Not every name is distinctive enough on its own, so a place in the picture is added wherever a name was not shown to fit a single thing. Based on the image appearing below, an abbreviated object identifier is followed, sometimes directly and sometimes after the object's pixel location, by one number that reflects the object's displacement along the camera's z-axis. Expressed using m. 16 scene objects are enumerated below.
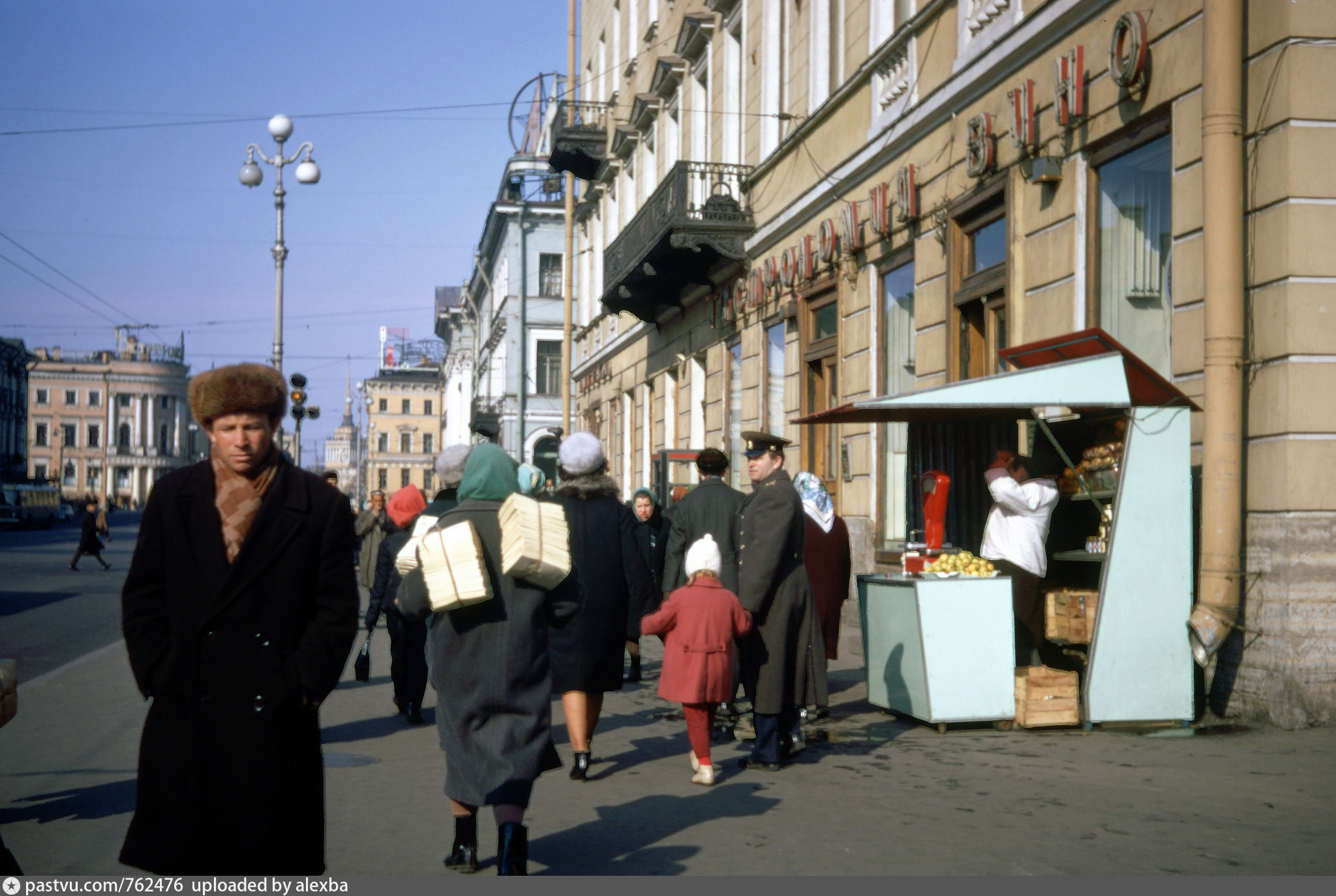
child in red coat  7.23
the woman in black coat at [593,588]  7.30
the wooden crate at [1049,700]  8.48
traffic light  26.53
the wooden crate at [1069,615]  8.99
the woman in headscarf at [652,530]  12.88
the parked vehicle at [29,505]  71.69
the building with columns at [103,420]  141.88
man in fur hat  3.76
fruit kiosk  8.28
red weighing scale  10.00
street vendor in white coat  9.08
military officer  7.62
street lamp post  29.69
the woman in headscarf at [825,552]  9.77
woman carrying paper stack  5.23
